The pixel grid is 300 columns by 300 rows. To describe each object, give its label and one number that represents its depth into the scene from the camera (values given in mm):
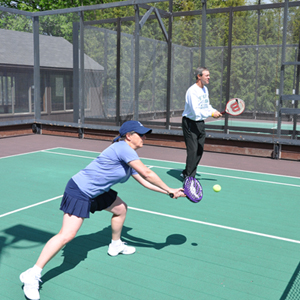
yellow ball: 5352
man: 7582
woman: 3533
